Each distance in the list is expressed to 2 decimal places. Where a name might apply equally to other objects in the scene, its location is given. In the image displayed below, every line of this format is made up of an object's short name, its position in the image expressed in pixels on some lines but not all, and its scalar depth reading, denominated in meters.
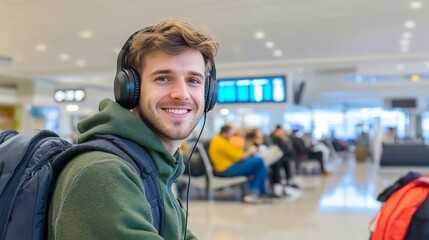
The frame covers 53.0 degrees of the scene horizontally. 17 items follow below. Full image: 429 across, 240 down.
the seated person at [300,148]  11.45
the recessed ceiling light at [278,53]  10.28
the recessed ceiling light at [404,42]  9.05
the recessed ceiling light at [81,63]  11.73
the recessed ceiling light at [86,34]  8.52
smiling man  0.80
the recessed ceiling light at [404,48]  9.74
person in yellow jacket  7.33
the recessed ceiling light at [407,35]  8.44
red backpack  2.02
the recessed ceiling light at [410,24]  7.59
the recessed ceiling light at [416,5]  6.41
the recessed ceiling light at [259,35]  8.43
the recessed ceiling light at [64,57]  10.90
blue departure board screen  9.41
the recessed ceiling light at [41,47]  9.82
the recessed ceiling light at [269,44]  9.31
